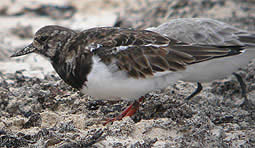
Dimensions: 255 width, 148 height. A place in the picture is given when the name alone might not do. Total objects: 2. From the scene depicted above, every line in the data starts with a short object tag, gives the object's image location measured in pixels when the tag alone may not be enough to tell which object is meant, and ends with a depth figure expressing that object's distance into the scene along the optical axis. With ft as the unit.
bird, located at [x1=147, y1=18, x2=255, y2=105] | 28.22
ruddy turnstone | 21.80
